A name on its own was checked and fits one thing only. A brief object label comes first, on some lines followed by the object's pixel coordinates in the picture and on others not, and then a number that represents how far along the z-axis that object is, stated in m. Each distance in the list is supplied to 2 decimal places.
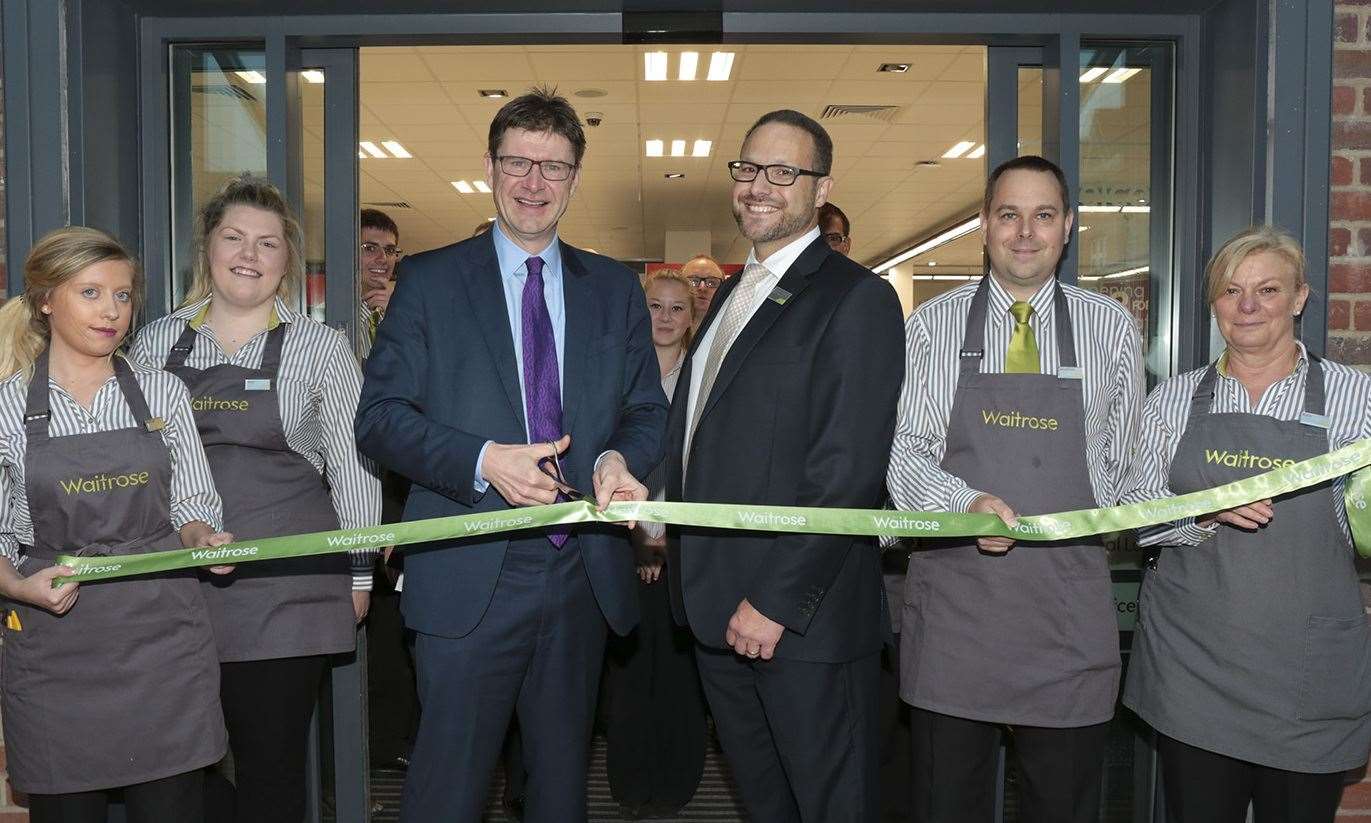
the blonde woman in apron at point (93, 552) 2.34
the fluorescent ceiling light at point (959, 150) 10.88
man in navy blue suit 2.32
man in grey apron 2.49
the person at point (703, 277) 5.29
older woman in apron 2.37
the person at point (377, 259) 4.32
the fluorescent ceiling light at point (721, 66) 7.72
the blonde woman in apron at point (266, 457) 2.68
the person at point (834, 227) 4.36
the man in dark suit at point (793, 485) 2.33
